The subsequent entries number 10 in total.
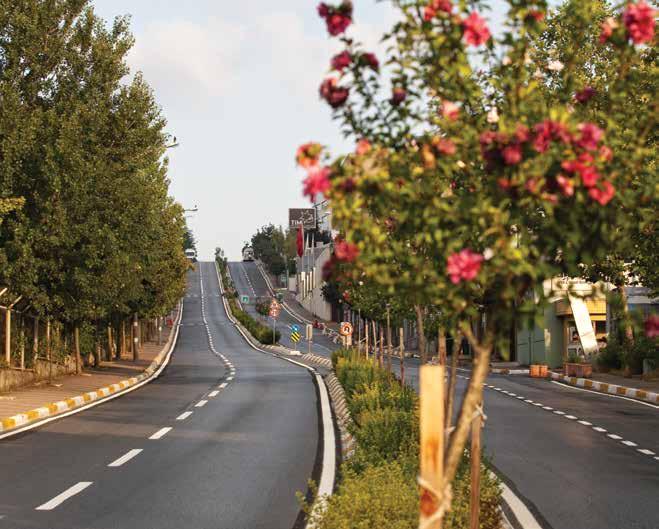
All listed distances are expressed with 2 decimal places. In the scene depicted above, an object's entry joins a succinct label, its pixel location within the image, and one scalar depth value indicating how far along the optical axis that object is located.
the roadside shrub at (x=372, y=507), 7.92
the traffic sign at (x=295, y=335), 77.95
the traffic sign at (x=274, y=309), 73.91
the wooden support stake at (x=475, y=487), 8.12
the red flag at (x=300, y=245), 146.43
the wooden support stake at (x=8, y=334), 29.36
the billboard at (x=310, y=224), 191.00
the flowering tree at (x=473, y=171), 4.95
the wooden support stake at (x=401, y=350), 22.53
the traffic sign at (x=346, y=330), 49.16
